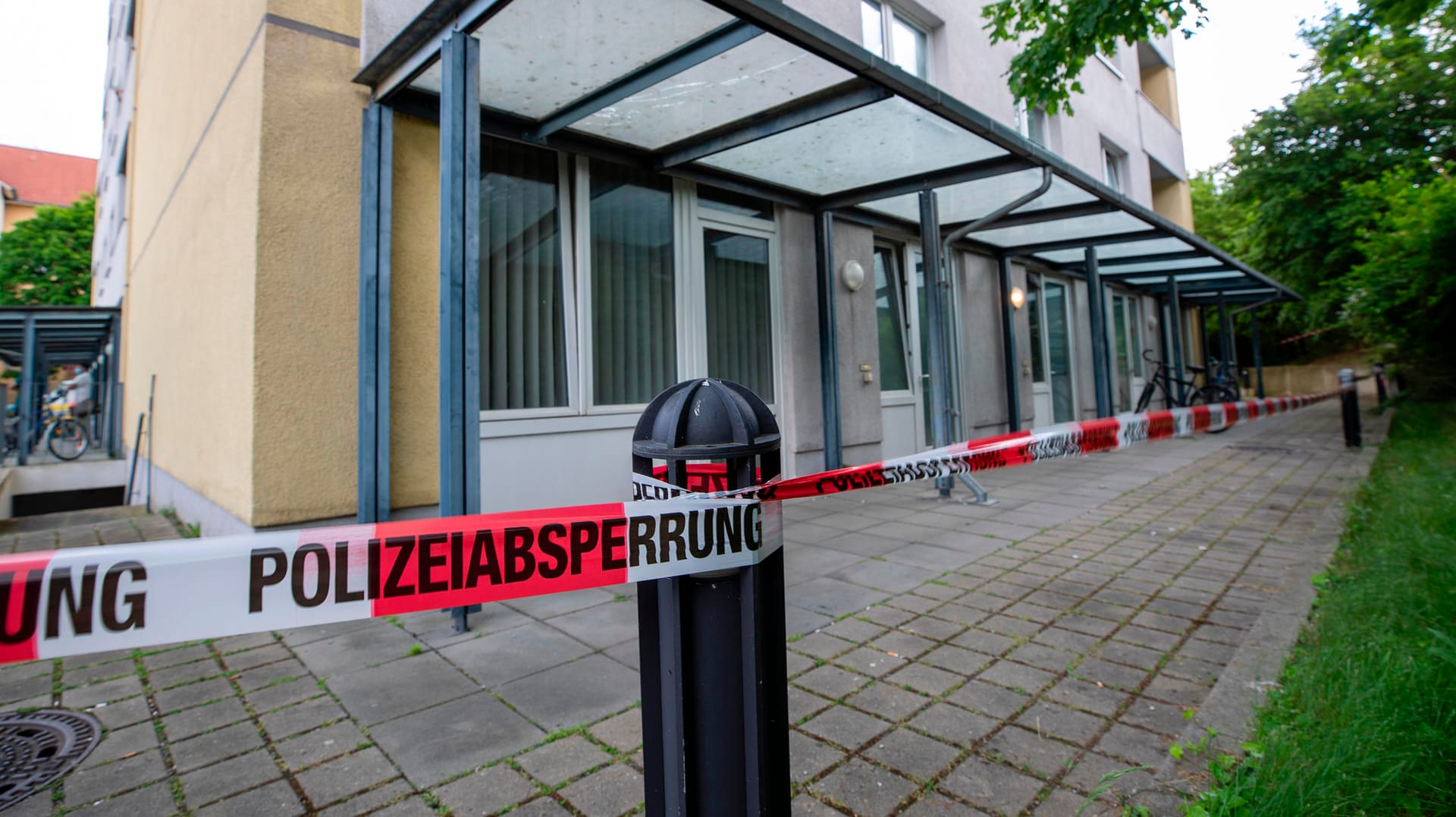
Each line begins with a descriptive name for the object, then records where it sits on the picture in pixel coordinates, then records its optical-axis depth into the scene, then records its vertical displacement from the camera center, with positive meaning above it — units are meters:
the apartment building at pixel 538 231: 3.85 +1.73
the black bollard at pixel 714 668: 1.28 -0.43
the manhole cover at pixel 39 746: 2.04 -0.93
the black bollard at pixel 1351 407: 9.41 +0.16
